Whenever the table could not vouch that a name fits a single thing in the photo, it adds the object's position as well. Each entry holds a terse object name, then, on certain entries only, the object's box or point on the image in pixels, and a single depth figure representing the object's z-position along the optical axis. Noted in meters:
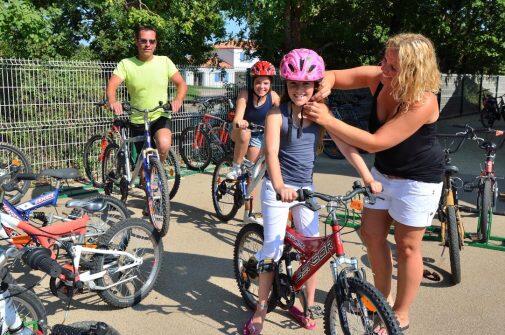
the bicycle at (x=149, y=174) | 5.09
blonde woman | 2.74
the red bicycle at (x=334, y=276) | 2.52
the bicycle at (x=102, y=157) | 6.29
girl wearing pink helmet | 2.90
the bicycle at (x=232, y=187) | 5.20
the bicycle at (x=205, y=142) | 8.84
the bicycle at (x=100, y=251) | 3.28
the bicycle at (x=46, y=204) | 3.71
